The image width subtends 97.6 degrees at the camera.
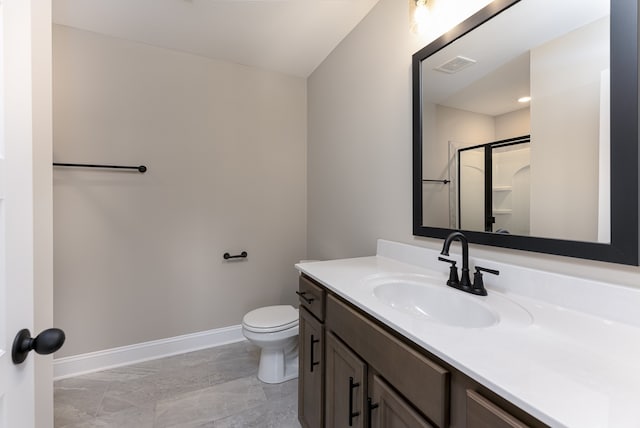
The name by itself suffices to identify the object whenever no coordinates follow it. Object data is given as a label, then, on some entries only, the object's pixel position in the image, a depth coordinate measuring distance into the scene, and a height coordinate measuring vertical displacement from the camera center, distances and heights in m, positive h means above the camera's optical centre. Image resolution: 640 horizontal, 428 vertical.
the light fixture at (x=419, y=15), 1.33 +0.94
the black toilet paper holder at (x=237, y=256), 2.36 -0.39
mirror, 0.77 +0.28
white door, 0.51 +0.00
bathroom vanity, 0.49 -0.32
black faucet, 1.00 -0.24
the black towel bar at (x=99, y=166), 1.84 +0.30
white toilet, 1.79 -0.84
